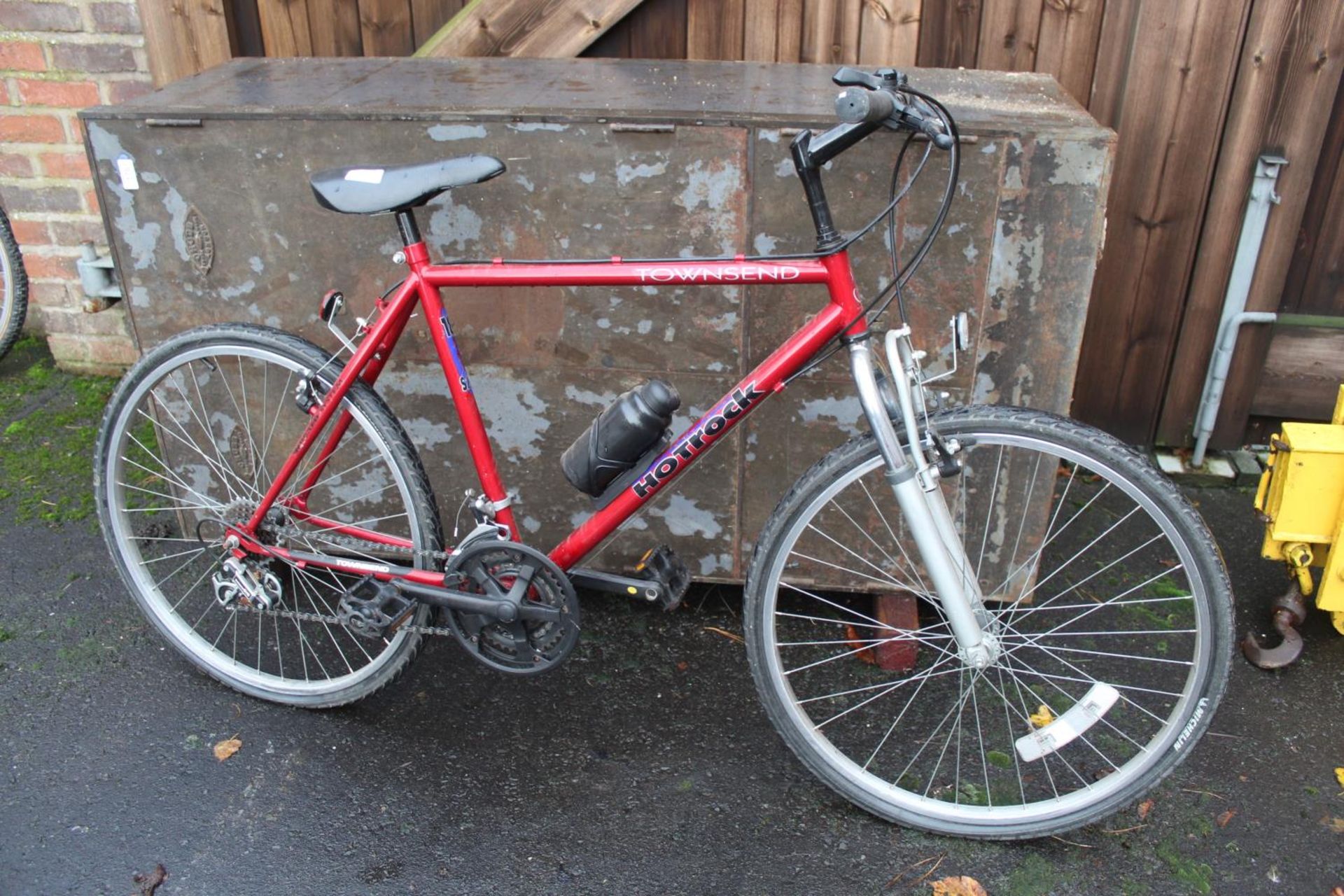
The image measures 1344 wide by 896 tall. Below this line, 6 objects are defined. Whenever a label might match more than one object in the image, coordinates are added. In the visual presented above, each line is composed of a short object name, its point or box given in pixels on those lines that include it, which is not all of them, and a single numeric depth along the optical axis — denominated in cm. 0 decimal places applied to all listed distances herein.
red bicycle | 207
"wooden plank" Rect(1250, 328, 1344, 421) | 351
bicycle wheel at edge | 414
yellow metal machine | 260
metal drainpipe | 329
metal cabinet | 240
